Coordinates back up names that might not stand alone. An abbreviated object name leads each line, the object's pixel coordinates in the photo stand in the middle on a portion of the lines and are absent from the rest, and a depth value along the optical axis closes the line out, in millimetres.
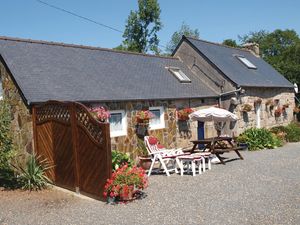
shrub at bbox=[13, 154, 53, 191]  9328
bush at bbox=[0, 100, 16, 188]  9344
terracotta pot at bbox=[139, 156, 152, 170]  11680
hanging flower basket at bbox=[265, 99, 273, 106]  19952
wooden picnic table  12336
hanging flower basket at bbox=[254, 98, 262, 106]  18714
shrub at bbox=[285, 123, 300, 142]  18906
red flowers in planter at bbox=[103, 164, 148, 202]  7570
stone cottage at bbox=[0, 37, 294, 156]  11094
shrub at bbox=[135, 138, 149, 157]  12895
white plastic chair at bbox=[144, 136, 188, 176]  10625
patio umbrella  12398
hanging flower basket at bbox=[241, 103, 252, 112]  17484
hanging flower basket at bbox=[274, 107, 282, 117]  21072
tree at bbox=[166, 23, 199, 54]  50531
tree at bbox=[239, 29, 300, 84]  31839
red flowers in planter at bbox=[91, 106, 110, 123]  10484
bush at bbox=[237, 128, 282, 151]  15977
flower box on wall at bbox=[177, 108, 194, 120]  14562
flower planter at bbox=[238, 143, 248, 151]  16016
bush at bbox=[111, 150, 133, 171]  9922
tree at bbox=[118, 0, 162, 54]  34469
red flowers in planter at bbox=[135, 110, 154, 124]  12672
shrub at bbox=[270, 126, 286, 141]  18127
